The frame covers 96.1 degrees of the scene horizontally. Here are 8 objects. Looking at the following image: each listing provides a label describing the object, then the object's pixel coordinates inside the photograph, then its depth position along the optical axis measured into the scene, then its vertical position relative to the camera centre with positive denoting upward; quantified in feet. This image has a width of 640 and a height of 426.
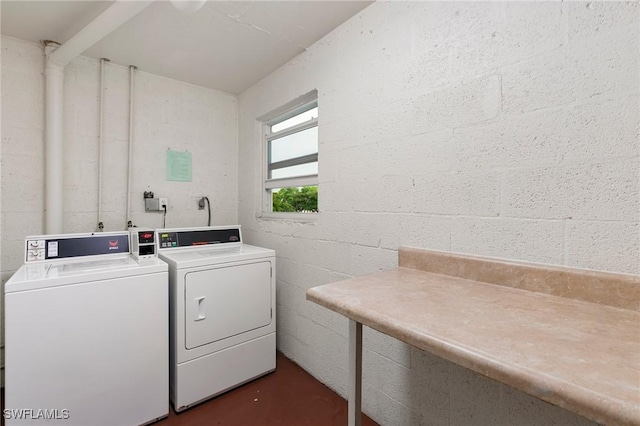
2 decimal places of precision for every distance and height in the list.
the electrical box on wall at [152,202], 8.29 +0.34
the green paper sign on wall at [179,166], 8.75 +1.49
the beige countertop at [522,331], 1.70 -1.00
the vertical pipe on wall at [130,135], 8.00 +2.19
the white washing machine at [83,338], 4.50 -2.14
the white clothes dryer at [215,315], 5.89 -2.25
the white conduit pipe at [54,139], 6.72 +1.76
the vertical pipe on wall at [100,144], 7.61 +1.86
